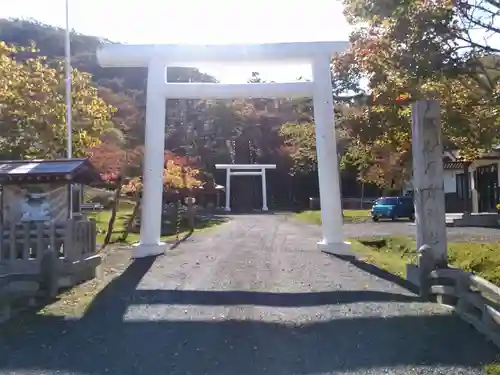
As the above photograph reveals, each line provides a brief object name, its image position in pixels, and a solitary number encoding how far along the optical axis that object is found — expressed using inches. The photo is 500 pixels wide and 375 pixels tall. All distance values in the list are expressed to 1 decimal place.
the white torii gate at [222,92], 628.1
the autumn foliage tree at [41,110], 797.2
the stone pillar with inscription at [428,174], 456.4
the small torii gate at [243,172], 1913.1
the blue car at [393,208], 1398.9
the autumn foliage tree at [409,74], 373.4
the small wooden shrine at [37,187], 481.4
